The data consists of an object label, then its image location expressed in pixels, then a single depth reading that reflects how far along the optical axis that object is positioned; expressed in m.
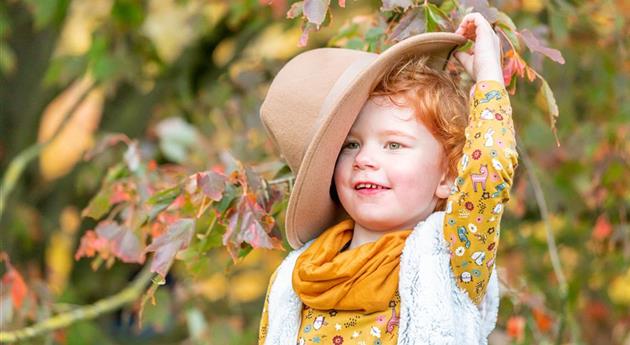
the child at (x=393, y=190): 3.03
